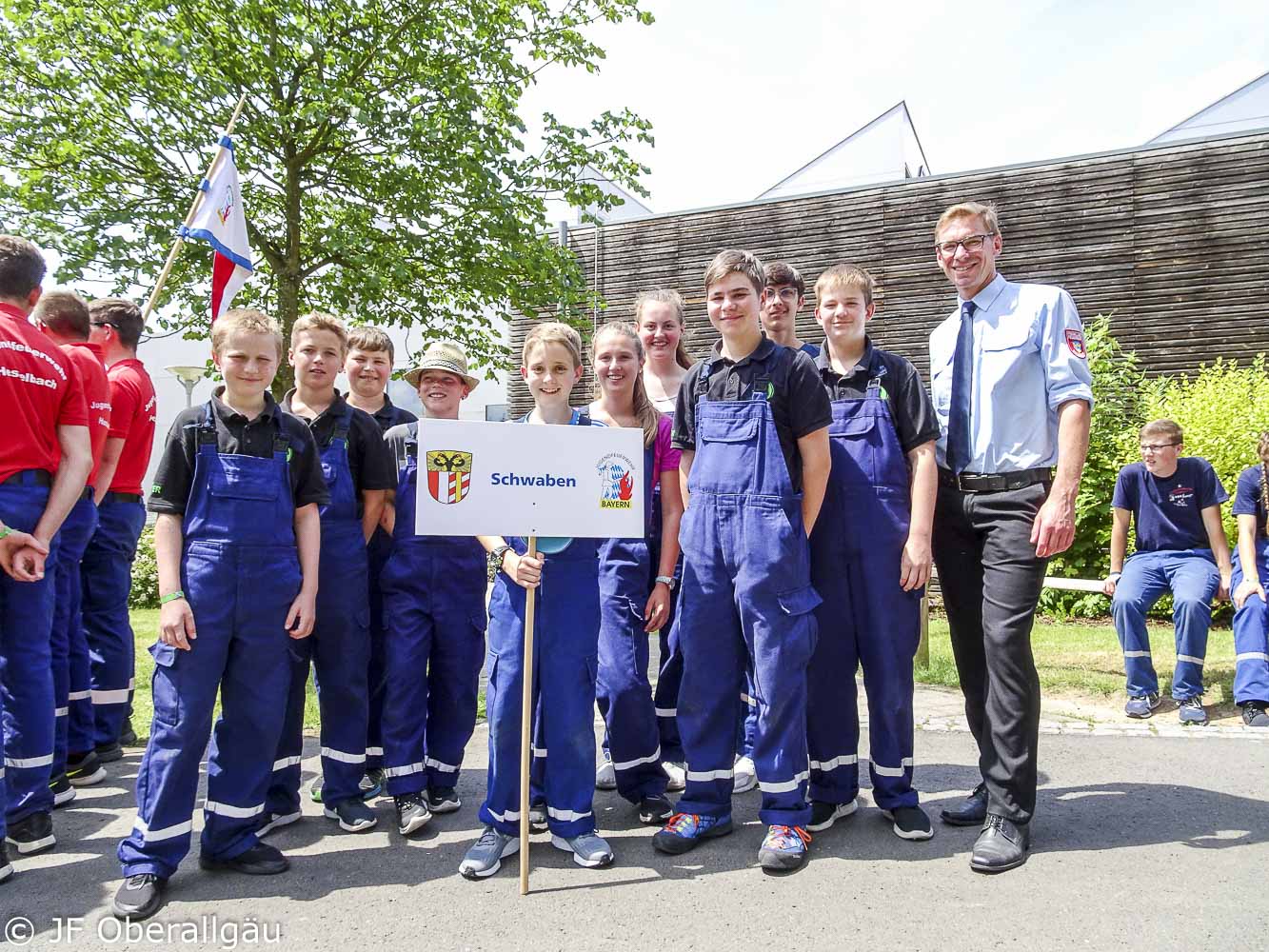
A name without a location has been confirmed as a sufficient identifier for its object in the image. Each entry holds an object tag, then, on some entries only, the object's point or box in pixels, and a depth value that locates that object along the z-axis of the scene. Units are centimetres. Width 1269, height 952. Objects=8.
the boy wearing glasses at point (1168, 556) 554
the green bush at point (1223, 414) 970
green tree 854
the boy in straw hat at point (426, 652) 372
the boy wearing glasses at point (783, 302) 432
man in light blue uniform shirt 334
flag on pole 612
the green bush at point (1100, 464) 1080
